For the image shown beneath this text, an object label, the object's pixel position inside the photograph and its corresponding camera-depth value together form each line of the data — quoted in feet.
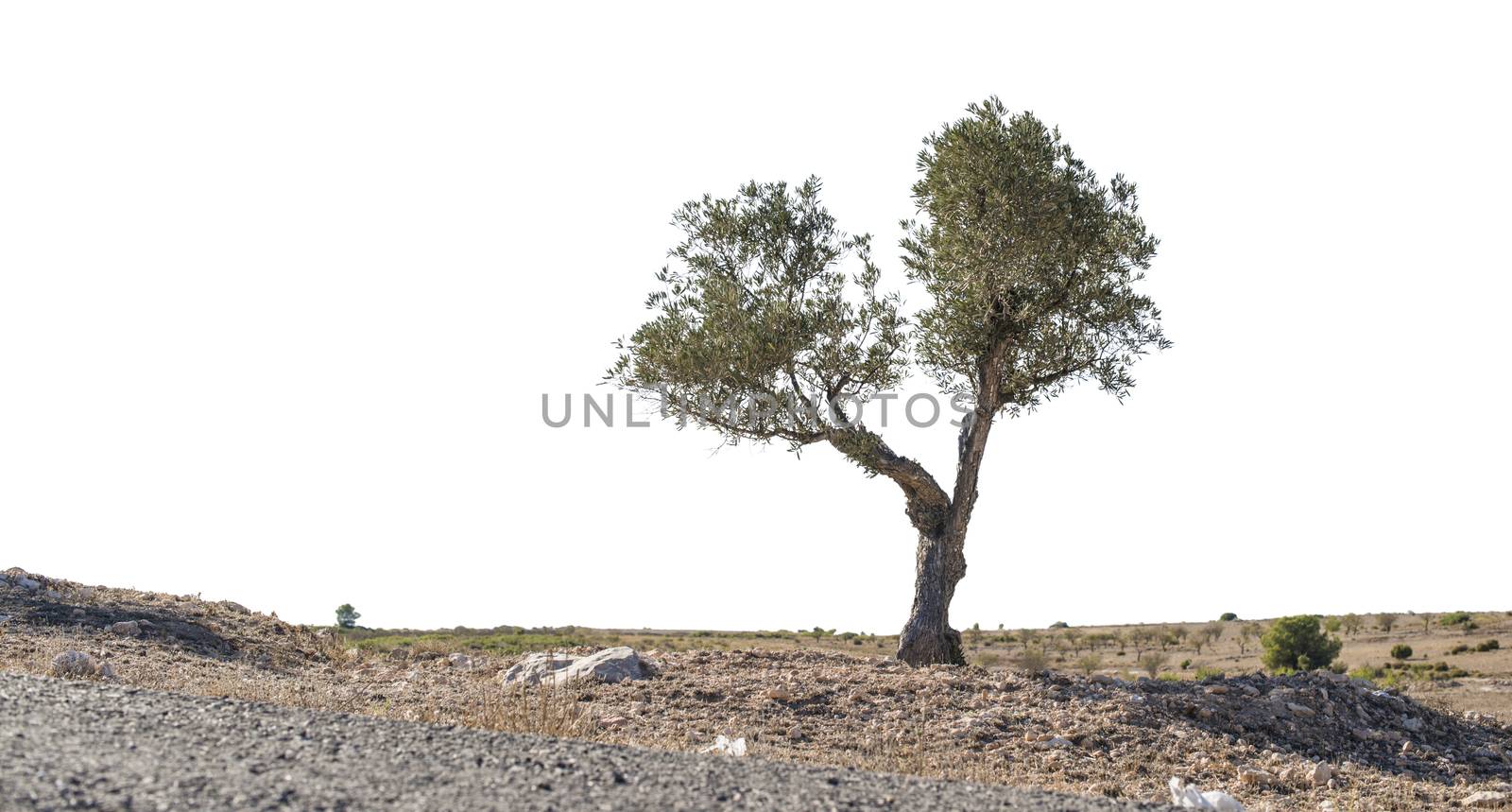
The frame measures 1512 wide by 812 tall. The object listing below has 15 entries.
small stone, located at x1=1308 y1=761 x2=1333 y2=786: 42.37
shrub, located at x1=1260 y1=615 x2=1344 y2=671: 134.31
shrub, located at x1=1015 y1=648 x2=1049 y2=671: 101.64
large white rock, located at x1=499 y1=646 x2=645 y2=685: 54.49
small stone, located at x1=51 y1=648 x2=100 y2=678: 49.98
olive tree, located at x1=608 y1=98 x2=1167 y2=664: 61.11
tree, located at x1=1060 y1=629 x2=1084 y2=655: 153.59
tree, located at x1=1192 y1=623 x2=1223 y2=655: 164.66
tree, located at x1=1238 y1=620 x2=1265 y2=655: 161.81
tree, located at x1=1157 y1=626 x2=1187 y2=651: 158.10
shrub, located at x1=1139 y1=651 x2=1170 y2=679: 117.20
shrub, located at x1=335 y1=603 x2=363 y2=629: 203.95
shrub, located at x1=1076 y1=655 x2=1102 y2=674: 113.76
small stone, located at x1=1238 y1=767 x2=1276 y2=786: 41.42
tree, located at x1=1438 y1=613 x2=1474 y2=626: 164.45
